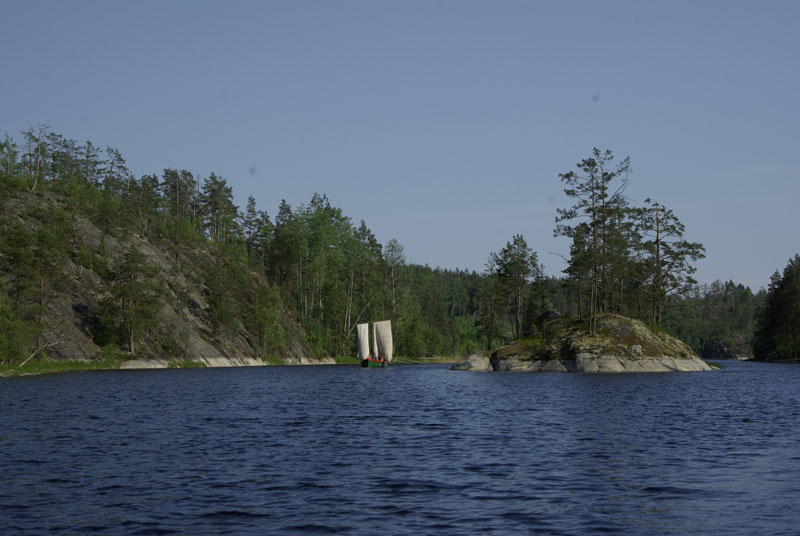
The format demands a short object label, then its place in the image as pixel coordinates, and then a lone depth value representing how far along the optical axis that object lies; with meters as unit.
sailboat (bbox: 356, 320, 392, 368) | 108.81
